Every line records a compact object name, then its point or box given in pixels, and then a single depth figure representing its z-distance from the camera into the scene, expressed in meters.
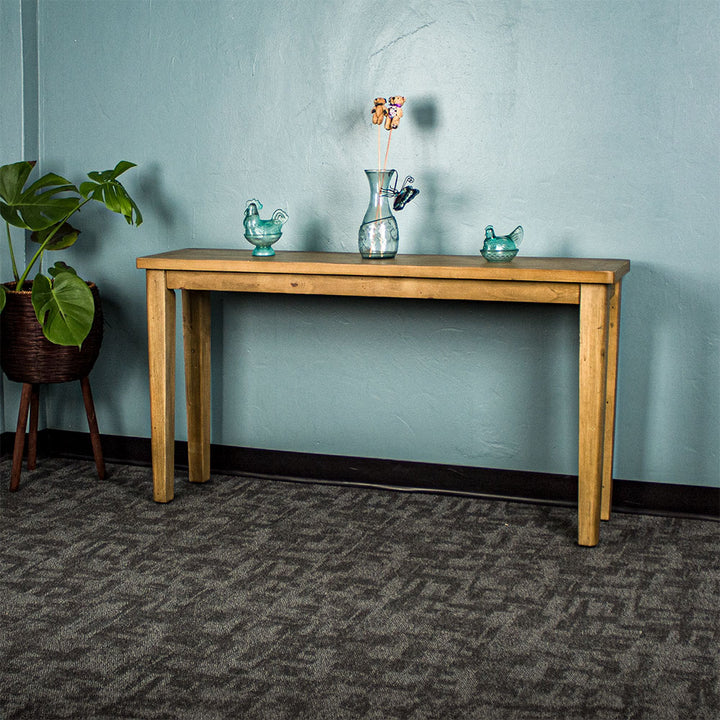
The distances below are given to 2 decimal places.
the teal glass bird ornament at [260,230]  3.07
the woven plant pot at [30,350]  3.23
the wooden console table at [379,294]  2.71
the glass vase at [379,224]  3.00
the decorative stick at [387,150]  3.22
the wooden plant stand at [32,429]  3.30
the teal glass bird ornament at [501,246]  2.88
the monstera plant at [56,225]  3.03
